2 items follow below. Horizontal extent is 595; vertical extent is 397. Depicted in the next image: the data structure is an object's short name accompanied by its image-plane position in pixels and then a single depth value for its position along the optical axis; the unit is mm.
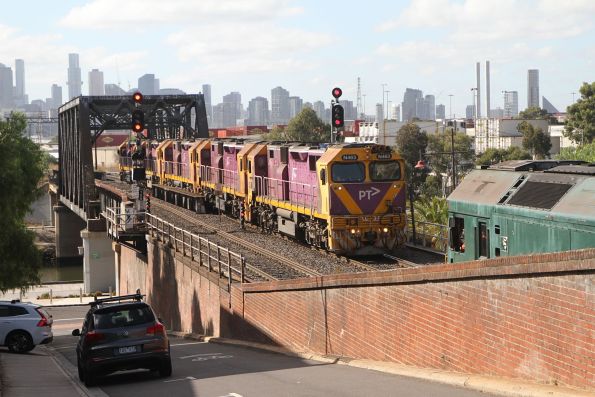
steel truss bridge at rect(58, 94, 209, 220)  78125
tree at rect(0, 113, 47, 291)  31266
